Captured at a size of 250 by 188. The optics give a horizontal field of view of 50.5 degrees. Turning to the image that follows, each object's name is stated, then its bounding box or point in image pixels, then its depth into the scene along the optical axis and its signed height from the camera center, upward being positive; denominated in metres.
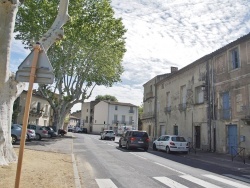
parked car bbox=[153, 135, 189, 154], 19.89 -0.77
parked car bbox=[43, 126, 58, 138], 32.02 -0.31
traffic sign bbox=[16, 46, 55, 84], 4.93 +1.06
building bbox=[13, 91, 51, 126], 41.59 +3.24
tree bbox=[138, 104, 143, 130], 83.44 +4.25
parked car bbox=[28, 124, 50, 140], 27.08 -0.20
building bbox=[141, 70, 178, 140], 36.29 +3.71
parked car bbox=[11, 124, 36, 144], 19.64 -0.29
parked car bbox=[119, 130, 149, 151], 21.31 -0.58
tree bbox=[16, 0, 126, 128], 23.70 +8.83
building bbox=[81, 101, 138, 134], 73.31 +4.47
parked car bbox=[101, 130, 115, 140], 39.37 -0.51
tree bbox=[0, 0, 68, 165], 8.92 +1.58
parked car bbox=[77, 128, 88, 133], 73.81 +0.14
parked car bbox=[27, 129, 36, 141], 23.22 -0.55
